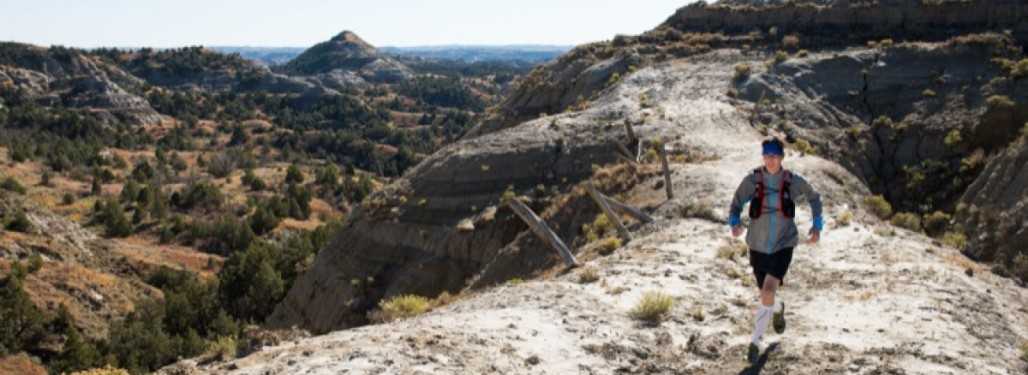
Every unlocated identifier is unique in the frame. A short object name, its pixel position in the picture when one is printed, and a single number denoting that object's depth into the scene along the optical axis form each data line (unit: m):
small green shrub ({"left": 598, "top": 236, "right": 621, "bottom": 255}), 15.84
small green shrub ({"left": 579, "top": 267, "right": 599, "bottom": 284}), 12.65
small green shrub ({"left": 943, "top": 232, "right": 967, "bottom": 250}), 17.73
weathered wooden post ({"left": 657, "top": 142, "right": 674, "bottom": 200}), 19.74
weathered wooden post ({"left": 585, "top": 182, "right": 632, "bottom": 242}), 16.47
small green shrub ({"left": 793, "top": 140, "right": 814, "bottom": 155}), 27.09
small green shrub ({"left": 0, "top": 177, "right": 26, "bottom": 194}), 80.19
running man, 8.66
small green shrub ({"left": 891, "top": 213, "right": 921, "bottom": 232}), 19.20
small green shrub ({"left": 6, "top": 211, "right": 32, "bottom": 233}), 59.62
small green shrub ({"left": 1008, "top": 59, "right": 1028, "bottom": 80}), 30.92
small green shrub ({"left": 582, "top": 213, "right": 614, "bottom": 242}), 18.20
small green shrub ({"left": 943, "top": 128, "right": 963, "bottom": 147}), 28.78
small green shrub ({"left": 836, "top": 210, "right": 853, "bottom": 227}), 16.39
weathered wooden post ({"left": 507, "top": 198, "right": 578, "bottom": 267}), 14.53
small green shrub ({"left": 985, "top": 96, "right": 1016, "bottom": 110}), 29.48
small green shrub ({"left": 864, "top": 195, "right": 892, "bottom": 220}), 20.17
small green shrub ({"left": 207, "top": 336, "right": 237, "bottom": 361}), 9.05
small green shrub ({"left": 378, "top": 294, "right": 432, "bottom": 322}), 12.63
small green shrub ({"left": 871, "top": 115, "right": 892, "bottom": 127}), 31.36
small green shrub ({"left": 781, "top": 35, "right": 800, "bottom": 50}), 39.28
